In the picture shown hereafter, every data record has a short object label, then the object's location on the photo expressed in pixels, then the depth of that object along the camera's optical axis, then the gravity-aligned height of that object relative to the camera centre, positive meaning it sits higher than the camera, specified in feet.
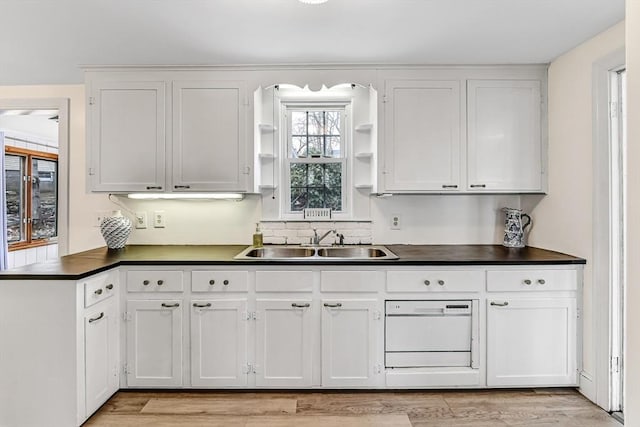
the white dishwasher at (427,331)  8.19 -2.50
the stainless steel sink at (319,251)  9.68 -0.99
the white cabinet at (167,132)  9.34 +1.93
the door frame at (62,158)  10.77 +1.49
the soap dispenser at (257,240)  10.02 -0.72
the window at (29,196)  16.14 +0.68
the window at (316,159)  10.71 +1.48
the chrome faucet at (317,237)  10.08 -0.65
